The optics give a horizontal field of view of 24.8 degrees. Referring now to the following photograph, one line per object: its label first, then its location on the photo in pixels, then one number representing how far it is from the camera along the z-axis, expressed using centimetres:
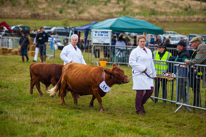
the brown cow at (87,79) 1154
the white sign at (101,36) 3068
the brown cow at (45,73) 1452
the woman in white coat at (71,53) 1428
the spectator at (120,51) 2993
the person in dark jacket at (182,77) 1300
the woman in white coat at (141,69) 1141
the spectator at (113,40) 3687
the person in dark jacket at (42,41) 2885
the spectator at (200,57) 1206
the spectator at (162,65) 1410
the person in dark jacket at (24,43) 2999
